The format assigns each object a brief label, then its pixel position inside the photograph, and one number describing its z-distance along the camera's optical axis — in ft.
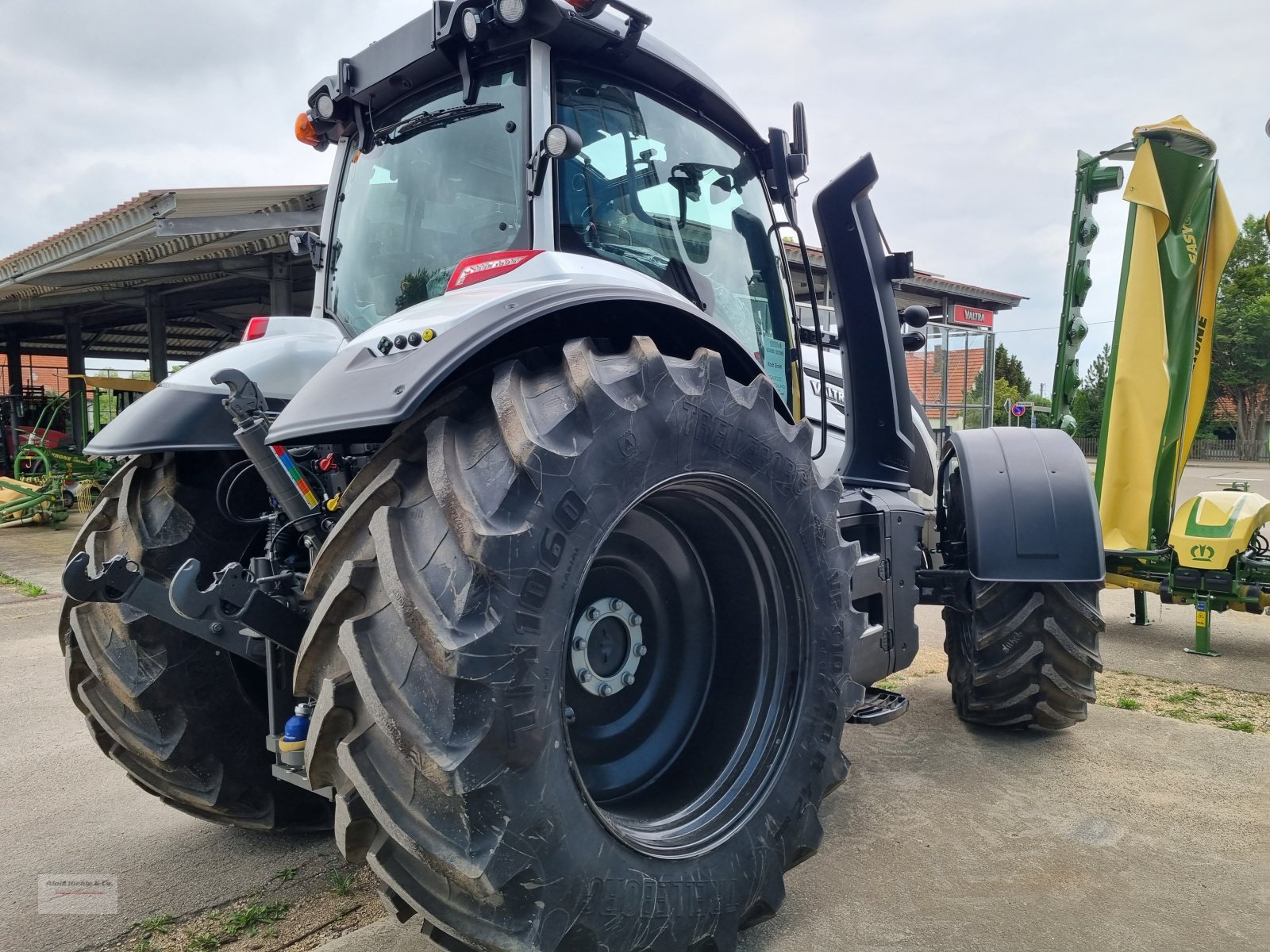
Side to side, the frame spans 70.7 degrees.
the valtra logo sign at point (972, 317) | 68.36
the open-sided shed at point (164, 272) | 33.71
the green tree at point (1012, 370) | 194.39
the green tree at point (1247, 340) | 141.49
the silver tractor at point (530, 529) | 5.34
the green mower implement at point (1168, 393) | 17.34
